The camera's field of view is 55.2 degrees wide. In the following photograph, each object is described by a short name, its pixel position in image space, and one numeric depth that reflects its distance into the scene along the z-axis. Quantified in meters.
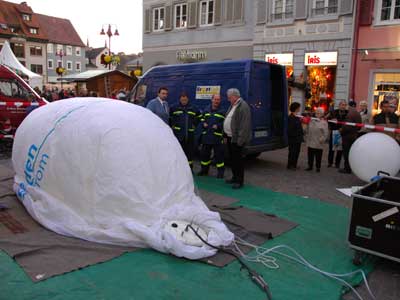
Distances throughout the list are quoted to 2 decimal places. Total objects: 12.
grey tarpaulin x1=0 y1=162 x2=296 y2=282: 3.95
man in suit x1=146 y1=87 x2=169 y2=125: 8.41
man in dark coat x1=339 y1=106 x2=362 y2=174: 8.92
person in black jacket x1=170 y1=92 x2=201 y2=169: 8.54
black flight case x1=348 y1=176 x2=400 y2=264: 3.94
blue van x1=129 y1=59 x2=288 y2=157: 8.83
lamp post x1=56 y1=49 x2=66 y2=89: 69.12
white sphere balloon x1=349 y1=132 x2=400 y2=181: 7.24
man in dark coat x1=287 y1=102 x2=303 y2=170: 9.10
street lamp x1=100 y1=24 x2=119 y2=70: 24.45
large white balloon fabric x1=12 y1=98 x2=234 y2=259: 4.46
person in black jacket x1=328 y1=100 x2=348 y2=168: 9.62
